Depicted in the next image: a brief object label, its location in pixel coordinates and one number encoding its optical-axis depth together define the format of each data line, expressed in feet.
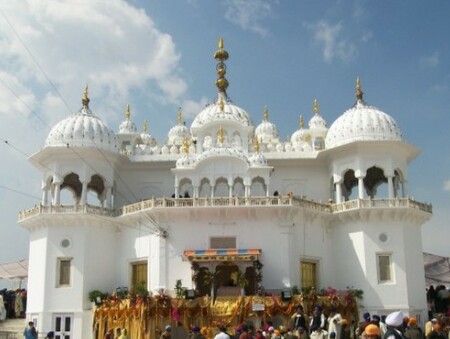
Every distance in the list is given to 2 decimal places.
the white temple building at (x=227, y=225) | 94.89
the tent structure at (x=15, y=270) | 121.90
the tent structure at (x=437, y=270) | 127.13
